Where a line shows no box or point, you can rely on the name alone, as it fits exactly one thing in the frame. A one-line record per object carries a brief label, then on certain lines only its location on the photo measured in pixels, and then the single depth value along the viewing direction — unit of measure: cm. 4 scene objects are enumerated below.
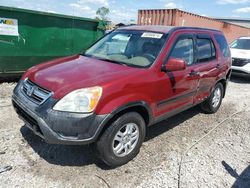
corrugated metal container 942
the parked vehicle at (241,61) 666
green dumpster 460
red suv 207
